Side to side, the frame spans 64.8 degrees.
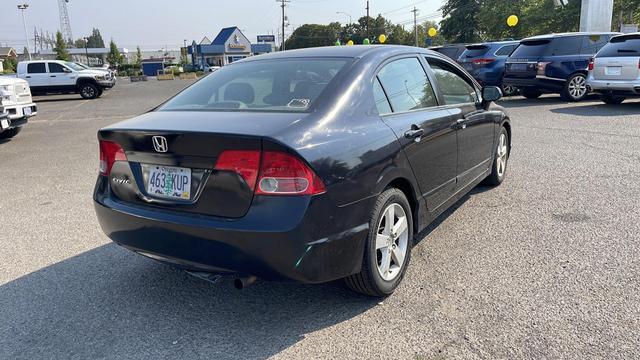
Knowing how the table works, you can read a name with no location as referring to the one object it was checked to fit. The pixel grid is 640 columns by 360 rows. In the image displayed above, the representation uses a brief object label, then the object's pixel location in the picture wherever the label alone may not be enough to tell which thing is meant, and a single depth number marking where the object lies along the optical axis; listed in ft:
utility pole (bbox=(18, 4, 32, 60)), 212.07
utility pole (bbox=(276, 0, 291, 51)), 261.54
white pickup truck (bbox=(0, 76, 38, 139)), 33.09
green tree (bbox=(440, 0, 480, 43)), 191.42
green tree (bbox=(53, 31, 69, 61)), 248.11
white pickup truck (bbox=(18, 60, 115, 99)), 77.71
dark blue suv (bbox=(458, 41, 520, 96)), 49.93
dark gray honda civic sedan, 8.62
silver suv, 35.94
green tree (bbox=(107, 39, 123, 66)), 289.23
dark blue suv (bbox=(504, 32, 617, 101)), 42.34
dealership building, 283.18
